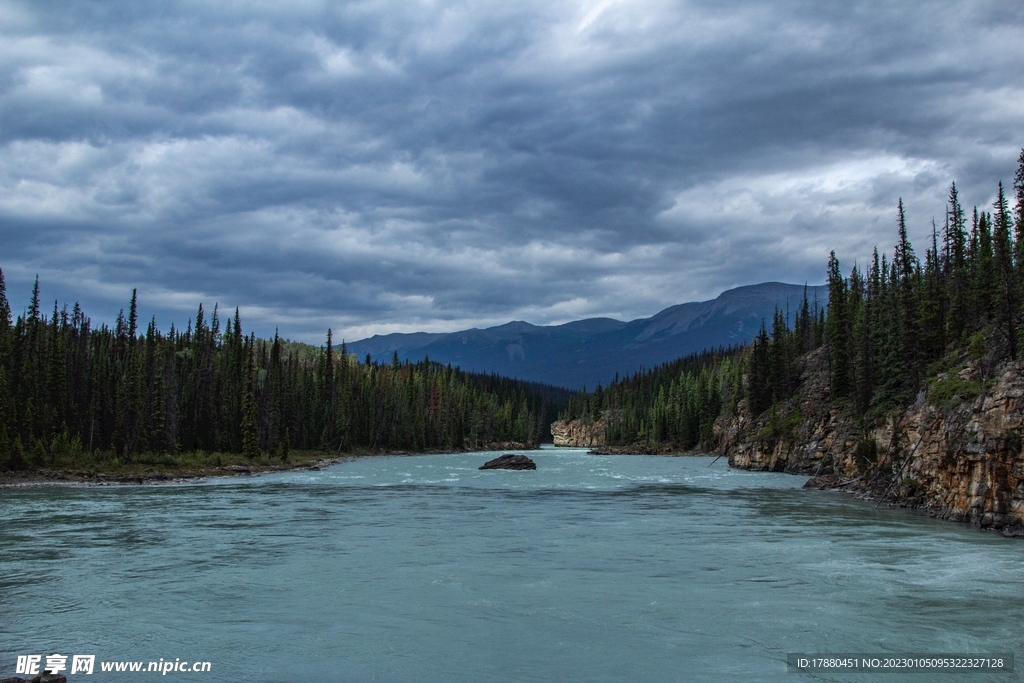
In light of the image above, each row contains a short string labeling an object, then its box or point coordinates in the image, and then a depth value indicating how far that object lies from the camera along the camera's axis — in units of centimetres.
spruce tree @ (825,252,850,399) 8512
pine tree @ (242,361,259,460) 9231
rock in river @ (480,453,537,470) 9088
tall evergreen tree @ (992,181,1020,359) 4338
